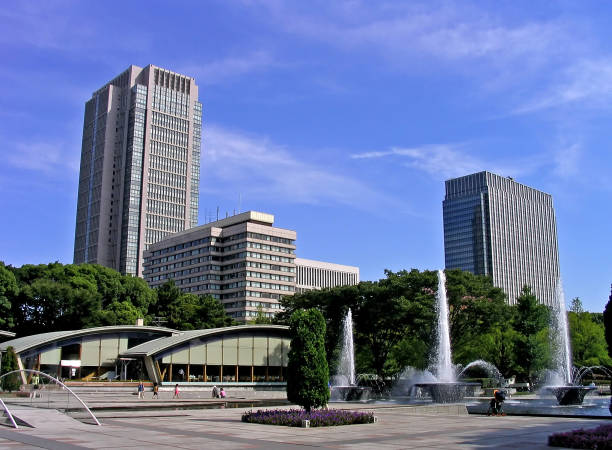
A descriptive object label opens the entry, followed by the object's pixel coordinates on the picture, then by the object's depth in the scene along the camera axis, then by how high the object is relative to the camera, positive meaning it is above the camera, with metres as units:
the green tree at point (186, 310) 79.81 +4.47
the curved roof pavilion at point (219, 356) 51.81 -1.15
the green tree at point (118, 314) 73.12 +3.52
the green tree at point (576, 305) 80.62 +5.17
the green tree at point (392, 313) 51.38 +2.61
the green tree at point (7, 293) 66.76 +5.55
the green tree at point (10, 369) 43.78 -2.03
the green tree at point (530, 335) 57.69 +0.85
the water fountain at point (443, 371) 35.66 -2.06
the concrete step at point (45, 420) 21.00 -2.86
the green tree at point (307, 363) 23.58 -0.79
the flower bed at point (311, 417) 21.98 -2.81
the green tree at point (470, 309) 52.09 +3.02
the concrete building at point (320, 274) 171.88 +20.42
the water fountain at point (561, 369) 35.62 -2.25
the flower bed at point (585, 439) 14.72 -2.40
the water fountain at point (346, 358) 56.95 -1.40
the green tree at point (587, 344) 62.94 -0.04
